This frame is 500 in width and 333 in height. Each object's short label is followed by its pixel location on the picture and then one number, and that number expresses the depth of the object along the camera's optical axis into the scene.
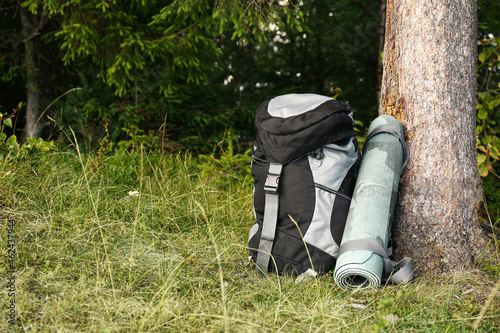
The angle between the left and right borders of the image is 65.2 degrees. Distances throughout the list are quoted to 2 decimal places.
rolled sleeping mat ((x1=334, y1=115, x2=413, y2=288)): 2.10
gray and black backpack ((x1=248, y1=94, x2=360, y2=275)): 2.25
